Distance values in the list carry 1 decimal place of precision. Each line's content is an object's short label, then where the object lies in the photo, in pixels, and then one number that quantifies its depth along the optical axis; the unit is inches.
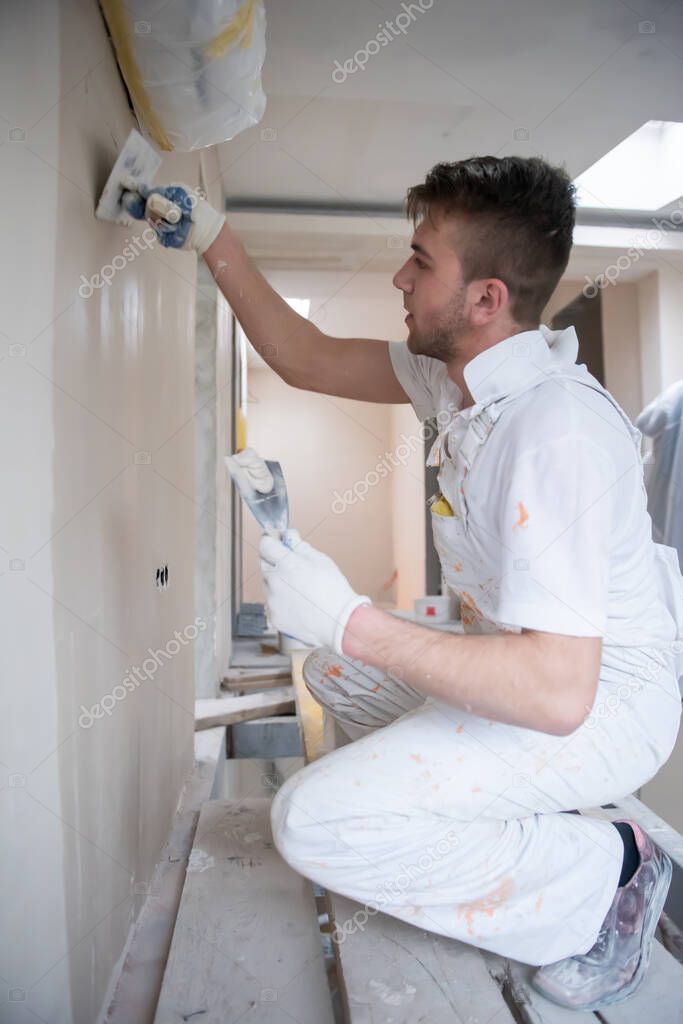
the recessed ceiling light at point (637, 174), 156.6
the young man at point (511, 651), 46.1
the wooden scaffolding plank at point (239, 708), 118.5
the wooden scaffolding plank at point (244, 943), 47.9
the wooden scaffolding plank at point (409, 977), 46.4
